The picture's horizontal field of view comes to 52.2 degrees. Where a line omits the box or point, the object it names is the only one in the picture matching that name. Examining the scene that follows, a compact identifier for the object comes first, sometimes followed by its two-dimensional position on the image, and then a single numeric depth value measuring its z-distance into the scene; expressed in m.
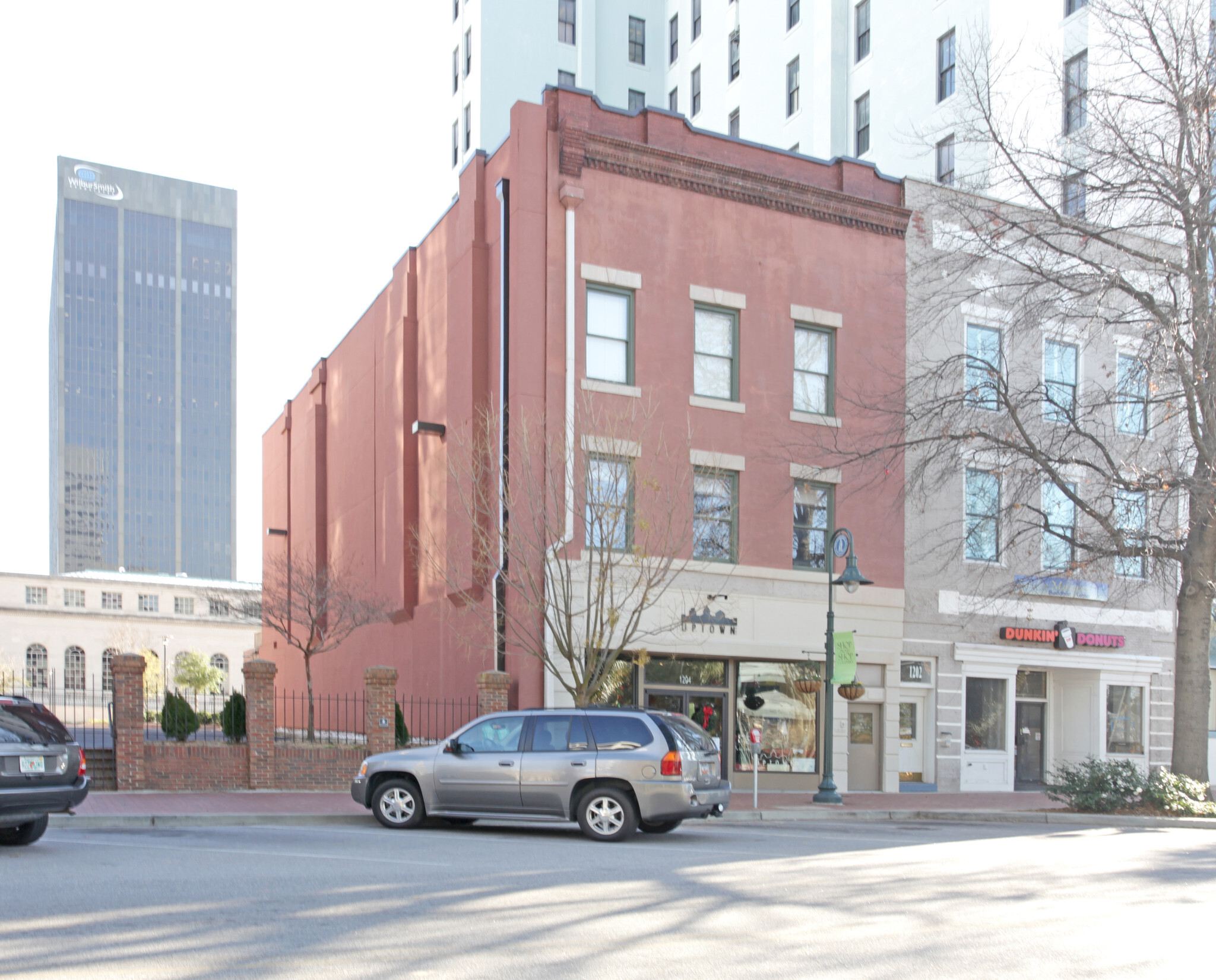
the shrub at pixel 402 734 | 22.86
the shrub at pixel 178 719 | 22.22
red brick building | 23.09
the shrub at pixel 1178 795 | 19.16
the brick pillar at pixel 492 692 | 21.42
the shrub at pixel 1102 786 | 19.62
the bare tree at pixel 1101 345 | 19.78
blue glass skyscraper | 149.38
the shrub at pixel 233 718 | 22.97
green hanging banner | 20.86
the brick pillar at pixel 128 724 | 19.30
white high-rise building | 33.69
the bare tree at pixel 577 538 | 20.20
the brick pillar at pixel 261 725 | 20.16
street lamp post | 20.39
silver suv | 13.79
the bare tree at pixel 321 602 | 28.38
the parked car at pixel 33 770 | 11.22
